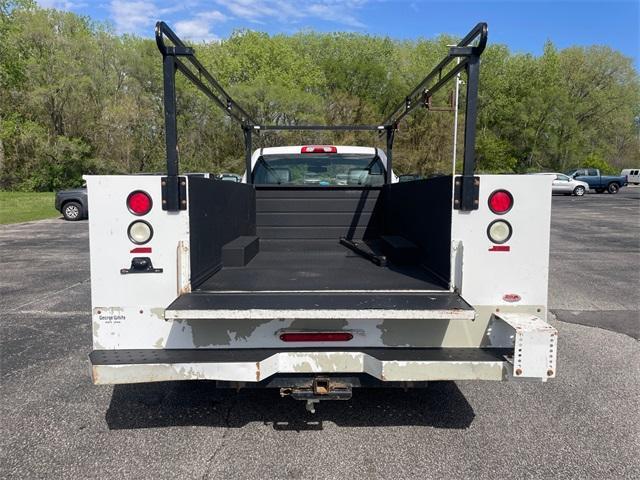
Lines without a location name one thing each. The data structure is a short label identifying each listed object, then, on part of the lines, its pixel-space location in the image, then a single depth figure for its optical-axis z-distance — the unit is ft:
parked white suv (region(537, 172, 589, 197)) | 114.73
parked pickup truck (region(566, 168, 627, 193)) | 124.88
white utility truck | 8.48
